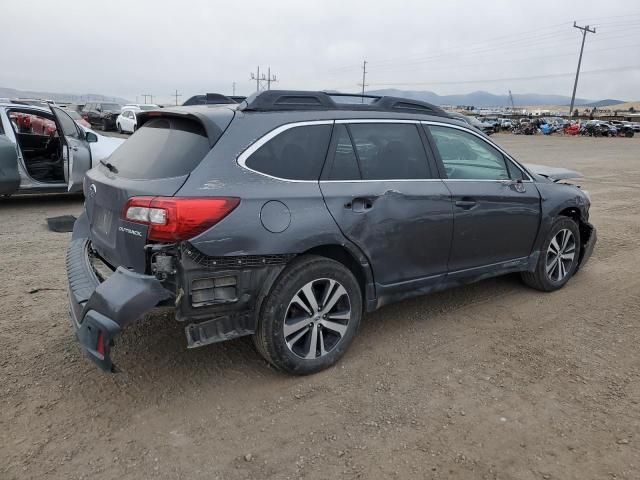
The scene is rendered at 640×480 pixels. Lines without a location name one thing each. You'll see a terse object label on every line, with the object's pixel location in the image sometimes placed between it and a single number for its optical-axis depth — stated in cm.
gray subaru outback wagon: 284
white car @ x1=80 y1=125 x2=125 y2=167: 840
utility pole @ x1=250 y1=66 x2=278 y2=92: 8450
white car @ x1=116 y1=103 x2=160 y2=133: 2767
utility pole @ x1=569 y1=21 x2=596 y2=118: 5969
